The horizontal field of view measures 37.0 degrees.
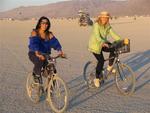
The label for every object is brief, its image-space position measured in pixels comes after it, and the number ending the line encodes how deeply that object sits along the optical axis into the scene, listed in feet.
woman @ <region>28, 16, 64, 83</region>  14.04
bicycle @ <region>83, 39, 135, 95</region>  16.20
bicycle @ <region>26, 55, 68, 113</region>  13.64
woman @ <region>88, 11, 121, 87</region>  16.53
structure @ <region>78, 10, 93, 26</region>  76.83
